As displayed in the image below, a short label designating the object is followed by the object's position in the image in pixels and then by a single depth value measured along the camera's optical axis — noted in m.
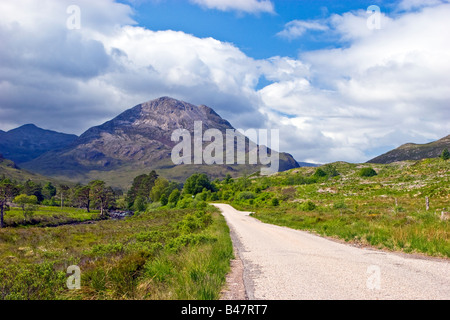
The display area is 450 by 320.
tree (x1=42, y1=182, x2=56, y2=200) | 167.75
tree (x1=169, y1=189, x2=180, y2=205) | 100.64
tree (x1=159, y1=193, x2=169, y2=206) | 105.75
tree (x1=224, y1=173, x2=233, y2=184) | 134.45
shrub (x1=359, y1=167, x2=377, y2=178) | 108.00
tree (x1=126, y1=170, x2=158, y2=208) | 144.25
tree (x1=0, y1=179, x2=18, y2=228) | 80.31
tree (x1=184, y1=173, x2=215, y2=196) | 110.38
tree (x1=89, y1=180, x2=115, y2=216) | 117.31
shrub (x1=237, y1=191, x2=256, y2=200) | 86.00
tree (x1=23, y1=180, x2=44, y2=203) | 135.06
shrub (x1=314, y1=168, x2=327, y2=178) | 125.06
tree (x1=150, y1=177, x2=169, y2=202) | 119.44
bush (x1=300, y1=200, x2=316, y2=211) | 46.70
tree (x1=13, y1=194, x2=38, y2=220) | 77.13
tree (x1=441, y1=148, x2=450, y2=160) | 114.22
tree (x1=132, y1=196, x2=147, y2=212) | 115.31
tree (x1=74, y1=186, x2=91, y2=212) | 118.64
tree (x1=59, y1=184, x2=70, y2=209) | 142.70
